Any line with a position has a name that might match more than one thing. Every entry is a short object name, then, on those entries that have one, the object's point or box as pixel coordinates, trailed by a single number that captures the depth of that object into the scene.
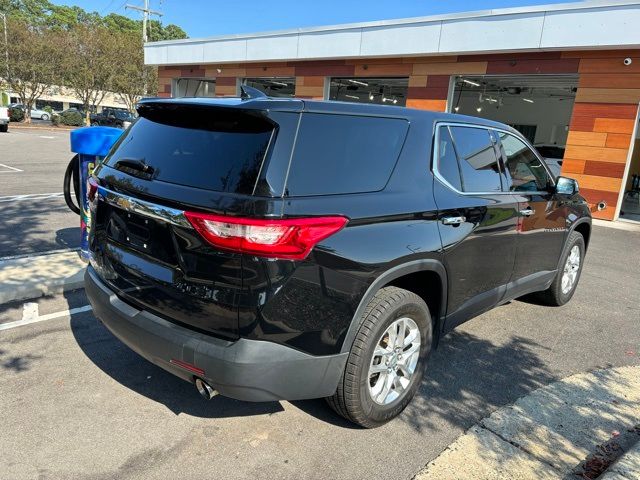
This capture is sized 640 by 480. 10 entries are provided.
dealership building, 11.39
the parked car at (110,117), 34.06
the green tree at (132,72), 38.72
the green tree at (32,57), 35.84
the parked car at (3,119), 27.27
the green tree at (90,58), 37.19
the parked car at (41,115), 47.33
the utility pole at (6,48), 35.69
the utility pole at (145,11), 44.81
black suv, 2.36
